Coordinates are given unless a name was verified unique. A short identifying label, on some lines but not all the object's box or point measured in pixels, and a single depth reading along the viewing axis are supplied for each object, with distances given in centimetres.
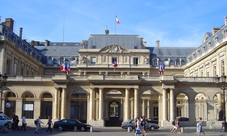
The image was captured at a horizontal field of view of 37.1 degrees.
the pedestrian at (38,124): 3297
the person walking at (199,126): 2843
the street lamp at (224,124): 3584
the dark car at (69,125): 3900
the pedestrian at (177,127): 3512
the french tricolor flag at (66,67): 5453
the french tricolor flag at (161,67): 5438
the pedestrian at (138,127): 2687
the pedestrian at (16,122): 3528
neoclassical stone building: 5053
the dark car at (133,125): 4116
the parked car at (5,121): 3550
